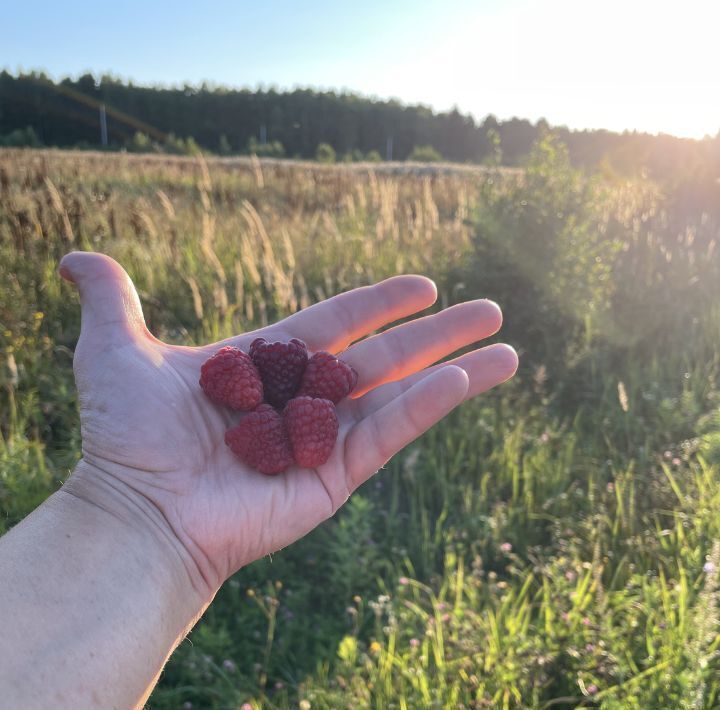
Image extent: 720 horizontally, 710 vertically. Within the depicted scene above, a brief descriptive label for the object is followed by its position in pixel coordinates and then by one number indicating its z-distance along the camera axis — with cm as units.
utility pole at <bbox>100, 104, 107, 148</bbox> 5603
